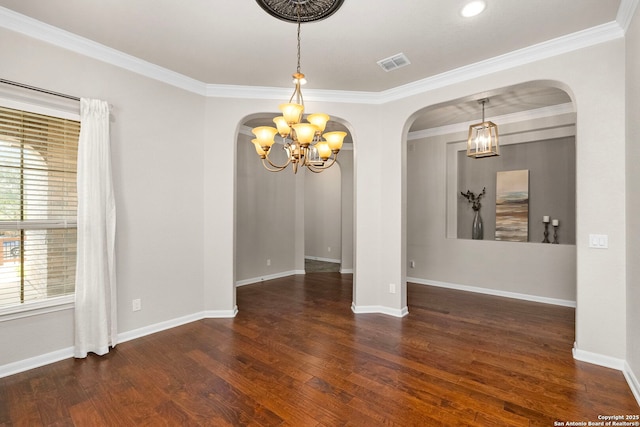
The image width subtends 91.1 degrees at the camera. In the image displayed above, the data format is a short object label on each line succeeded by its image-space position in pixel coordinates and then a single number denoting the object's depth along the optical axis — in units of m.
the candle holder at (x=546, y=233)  4.96
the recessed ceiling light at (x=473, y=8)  2.33
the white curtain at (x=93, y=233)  2.82
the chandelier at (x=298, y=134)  2.25
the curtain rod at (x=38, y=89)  2.46
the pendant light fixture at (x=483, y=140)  4.13
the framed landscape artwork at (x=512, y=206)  5.22
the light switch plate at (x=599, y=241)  2.66
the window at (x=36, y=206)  2.53
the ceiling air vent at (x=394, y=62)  3.15
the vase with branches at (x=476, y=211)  5.52
